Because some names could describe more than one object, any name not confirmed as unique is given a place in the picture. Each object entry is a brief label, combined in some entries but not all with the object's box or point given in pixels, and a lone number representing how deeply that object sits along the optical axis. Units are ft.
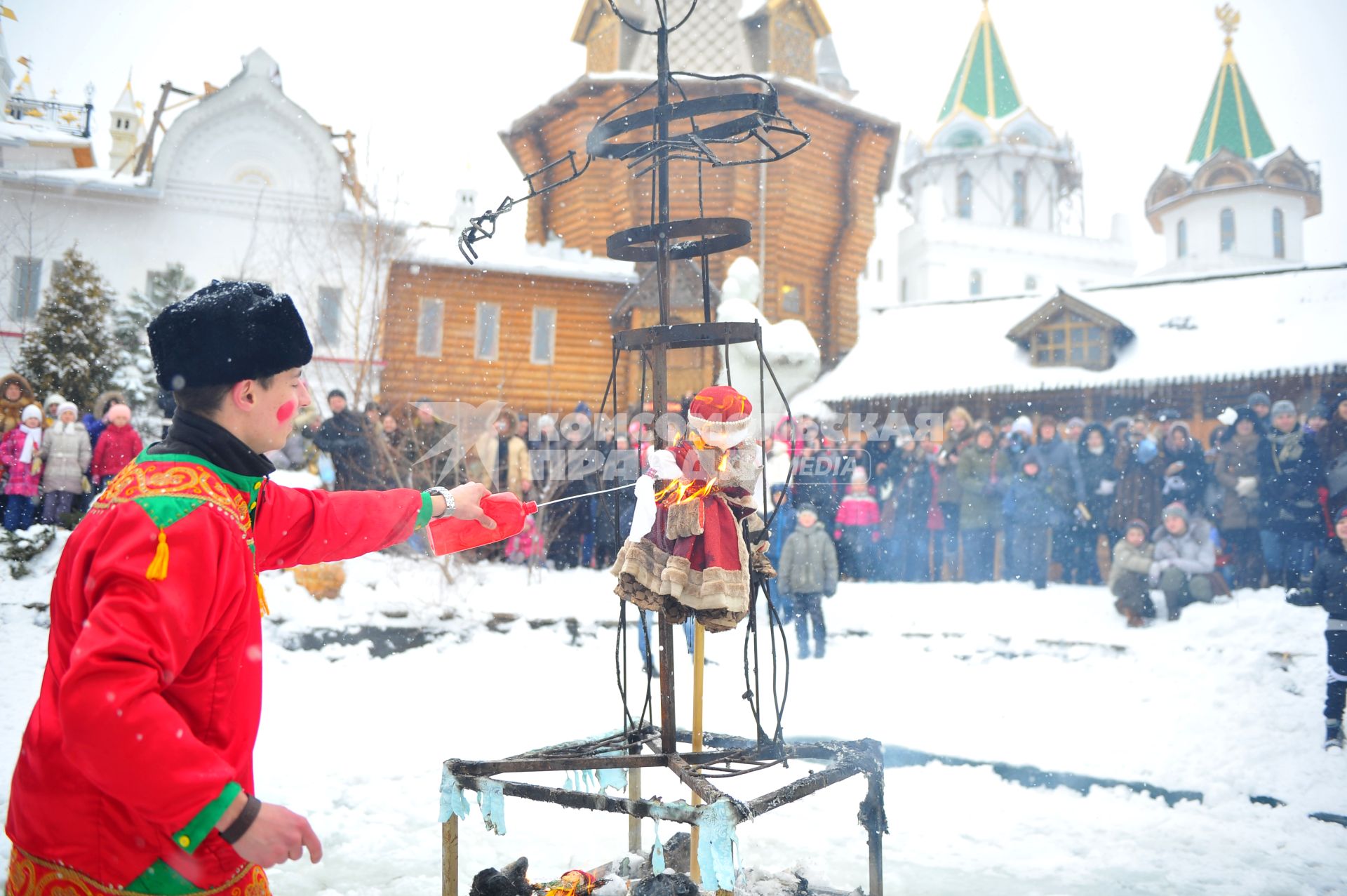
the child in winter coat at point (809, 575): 29.09
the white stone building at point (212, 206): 63.67
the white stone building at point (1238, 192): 136.87
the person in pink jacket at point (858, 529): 35.24
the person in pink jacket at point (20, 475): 31.78
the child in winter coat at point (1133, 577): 29.50
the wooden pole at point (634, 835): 12.39
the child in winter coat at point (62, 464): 32.27
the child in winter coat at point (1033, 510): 33.47
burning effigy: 9.49
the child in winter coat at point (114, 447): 31.71
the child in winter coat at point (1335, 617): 20.48
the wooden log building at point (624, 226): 64.75
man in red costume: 5.21
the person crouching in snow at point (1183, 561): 29.35
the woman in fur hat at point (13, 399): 33.96
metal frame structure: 9.53
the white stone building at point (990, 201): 155.22
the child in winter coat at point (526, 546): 33.88
